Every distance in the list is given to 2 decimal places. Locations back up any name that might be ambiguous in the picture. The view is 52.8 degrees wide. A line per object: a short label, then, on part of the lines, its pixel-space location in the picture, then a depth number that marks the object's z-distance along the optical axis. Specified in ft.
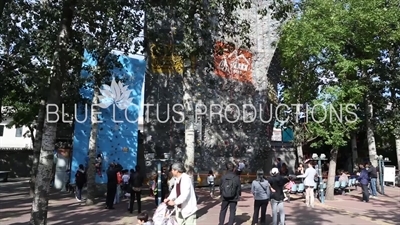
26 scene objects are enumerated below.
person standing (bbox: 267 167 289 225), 30.83
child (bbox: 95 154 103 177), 58.39
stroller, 19.57
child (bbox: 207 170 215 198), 54.86
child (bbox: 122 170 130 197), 45.35
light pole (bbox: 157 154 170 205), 38.65
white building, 149.18
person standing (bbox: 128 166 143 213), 38.09
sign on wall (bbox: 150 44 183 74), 63.98
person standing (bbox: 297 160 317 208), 44.17
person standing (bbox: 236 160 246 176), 68.80
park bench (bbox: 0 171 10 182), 91.61
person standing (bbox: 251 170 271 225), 30.99
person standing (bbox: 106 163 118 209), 41.68
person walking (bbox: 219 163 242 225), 28.96
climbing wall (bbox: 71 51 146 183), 58.44
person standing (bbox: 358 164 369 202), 51.11
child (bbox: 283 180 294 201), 50.66
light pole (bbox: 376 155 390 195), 62.49
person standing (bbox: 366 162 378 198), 56.85
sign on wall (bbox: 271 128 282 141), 107.58
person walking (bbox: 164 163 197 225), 20.75
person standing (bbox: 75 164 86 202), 50.80
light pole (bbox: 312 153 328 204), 48.99
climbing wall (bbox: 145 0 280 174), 67.41
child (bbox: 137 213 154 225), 19.64
